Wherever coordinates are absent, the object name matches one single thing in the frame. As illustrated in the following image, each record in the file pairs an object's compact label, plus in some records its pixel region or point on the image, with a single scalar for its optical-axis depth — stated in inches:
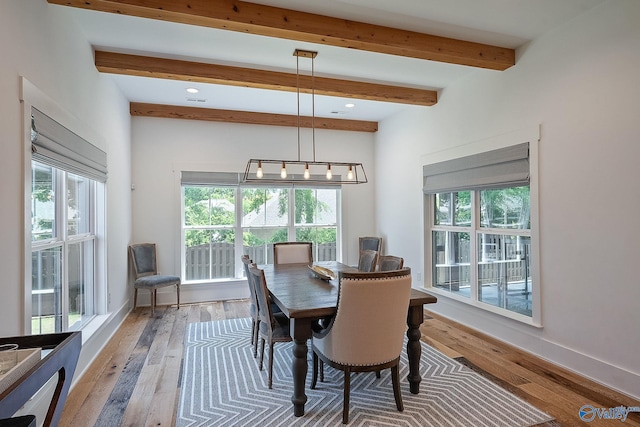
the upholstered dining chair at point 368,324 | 82.3
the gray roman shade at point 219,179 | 203.5
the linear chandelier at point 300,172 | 216.8
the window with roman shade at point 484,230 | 133.7
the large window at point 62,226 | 92.7
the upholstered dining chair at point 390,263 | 119.8
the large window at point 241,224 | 209.7
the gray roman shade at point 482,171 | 129.7
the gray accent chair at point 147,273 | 176.2
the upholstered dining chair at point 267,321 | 103.0
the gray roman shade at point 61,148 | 84.4
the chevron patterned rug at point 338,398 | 87.7
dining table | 89.1
